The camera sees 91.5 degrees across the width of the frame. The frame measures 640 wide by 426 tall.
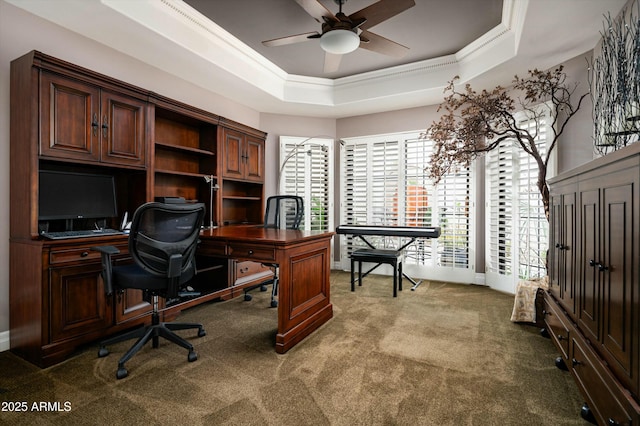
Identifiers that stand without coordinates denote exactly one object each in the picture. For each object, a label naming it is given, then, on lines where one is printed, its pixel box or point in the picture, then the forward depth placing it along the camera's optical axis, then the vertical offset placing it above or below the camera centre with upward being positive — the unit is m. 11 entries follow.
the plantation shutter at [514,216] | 3.64 -0.02
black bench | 3.93 -0.57
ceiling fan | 2.42 +1.62
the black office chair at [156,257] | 2.11 -0.31
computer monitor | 2.47 +0.14
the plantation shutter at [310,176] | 5.35 +0.65
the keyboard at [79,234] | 2.25 -0.17
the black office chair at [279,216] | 3.84 -0.04
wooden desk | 2.39 -0.43
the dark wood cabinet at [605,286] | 1.12 -0.32
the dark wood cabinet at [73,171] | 2.24 +0.27
